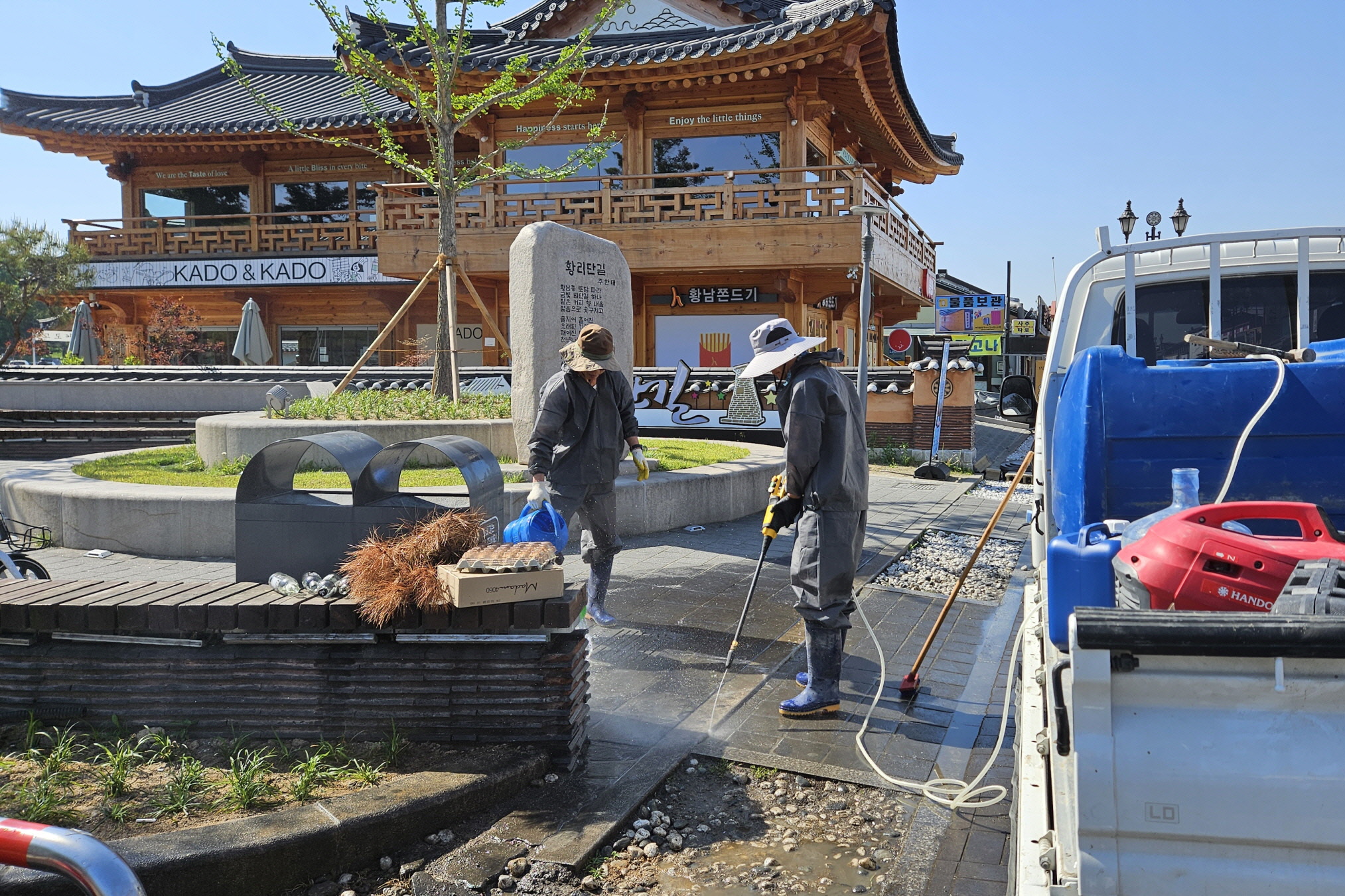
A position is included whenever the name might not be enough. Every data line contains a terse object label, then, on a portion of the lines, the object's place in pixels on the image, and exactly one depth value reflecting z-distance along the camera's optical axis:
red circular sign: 17.69
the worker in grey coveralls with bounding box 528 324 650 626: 5.76
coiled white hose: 3.65
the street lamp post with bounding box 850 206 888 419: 13.64
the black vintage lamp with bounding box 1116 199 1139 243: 21.58
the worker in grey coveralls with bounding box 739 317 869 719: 4.44
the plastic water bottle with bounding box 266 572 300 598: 3.98
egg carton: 3.67
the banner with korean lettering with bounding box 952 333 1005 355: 34.41
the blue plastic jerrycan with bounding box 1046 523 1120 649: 2.24
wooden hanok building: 17.80
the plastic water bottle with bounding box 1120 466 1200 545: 2.74
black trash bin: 4.71
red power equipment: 2.15
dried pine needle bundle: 3.67
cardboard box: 3.58
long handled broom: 4.95
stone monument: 9.26
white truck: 1.75
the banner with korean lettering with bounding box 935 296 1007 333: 35.44
